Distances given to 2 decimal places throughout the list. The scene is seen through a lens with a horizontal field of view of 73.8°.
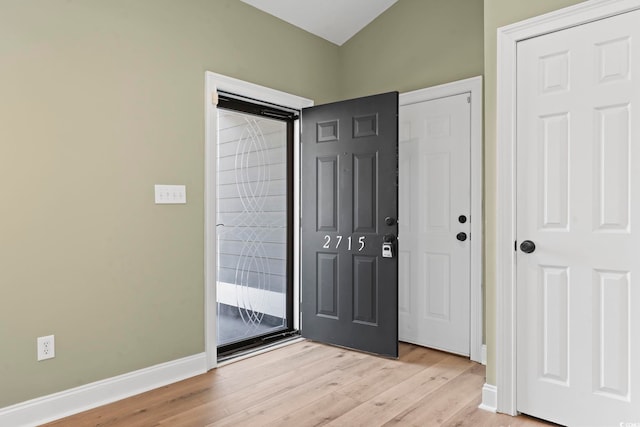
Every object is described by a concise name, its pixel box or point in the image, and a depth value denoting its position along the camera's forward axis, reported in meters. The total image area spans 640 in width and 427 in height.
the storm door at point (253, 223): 3.46
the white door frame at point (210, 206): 3.07
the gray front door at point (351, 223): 3.27
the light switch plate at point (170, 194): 2.82
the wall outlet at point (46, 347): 2.32
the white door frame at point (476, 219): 3.26
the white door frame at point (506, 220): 2.38
